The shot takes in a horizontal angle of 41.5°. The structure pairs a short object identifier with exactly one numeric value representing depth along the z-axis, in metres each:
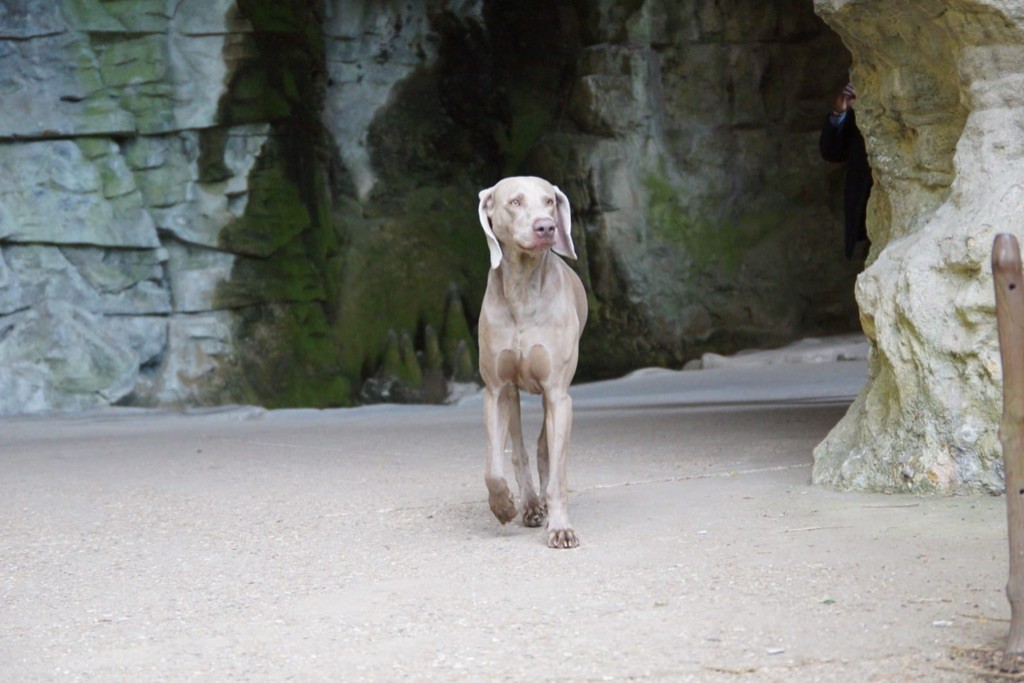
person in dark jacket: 8.46
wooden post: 3.07
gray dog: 4.92
